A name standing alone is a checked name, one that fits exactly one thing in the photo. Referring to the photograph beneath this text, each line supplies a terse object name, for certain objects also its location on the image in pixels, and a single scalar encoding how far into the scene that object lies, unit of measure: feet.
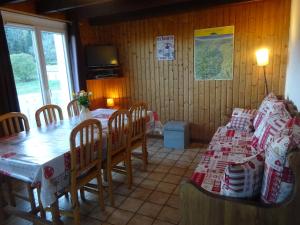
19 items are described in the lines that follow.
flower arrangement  9.18
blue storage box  12.33
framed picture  11.62
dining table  5.49
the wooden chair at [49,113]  9.28
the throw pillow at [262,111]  8.60
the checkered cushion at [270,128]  6.11
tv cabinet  13.88
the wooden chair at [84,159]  6.06
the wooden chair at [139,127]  9.16
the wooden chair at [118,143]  7.50
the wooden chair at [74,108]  10.60
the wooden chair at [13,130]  7.11
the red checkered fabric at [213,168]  6.01
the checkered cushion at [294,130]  4.27
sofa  3.98
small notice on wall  12.89
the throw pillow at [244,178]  4.17
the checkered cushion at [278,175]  3.98
